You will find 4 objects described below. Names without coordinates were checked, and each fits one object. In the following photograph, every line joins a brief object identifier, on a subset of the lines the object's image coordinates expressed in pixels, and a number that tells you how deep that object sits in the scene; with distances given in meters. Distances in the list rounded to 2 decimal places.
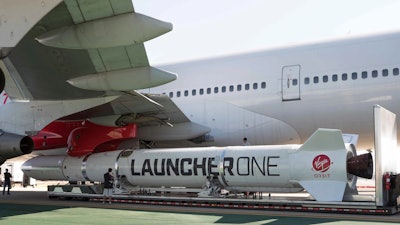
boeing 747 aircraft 12.88
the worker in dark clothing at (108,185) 15.17
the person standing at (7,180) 19.48
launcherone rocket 12.18
